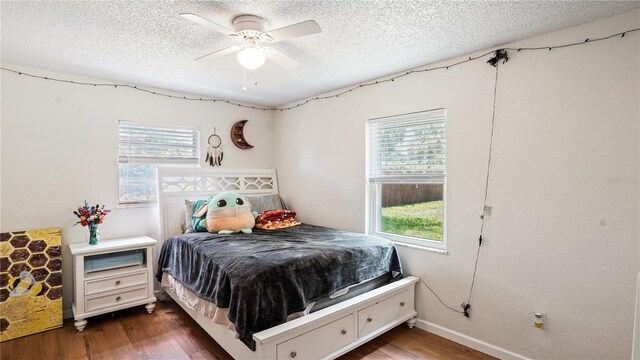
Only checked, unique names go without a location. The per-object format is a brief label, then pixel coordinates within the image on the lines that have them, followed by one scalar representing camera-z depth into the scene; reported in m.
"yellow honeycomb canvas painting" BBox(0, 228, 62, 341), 2.65
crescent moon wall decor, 4.17
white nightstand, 2.82
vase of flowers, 2.96
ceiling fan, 1.81
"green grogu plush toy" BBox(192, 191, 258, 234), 3.22
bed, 2.00
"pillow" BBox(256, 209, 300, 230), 3.52
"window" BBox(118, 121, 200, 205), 3.42
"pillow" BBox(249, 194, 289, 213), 3.95
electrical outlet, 2.21
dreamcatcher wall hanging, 3.98
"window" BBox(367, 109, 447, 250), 2.87
